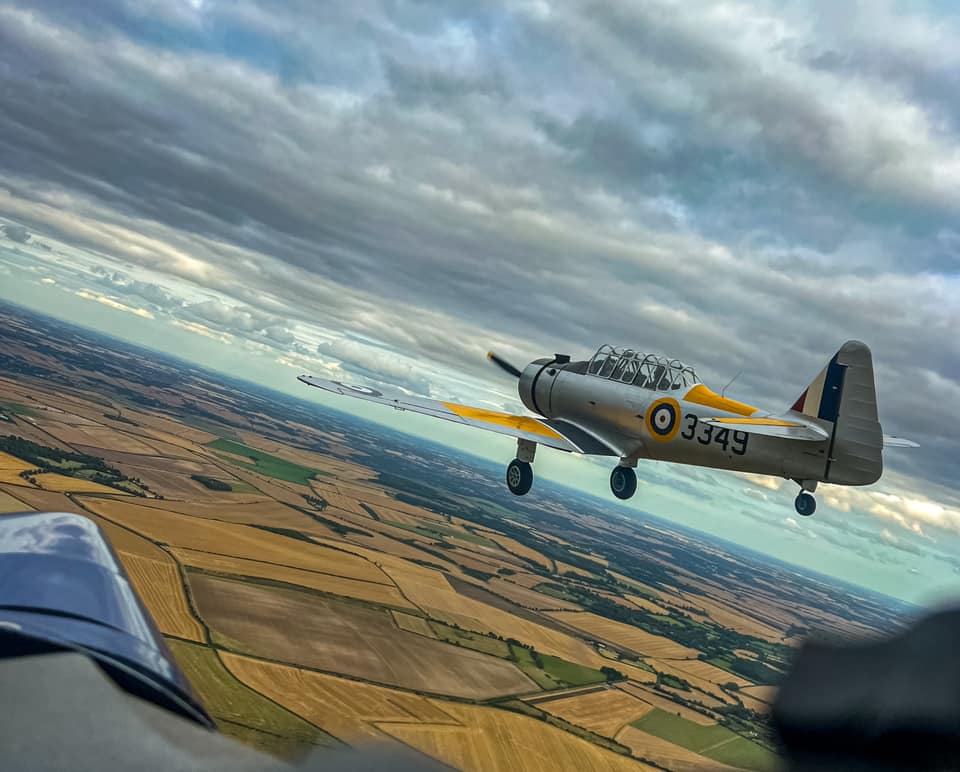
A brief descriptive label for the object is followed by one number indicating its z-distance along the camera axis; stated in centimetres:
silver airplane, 1012
